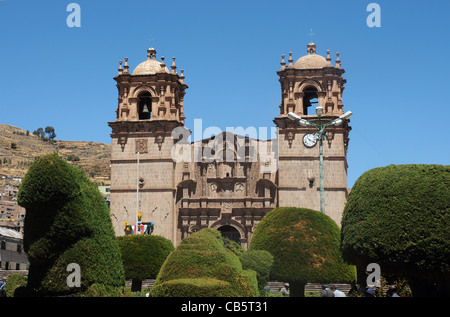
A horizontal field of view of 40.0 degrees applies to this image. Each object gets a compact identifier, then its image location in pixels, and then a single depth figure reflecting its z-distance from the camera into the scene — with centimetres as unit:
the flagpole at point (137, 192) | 4303
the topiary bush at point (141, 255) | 2872
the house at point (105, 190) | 9568
